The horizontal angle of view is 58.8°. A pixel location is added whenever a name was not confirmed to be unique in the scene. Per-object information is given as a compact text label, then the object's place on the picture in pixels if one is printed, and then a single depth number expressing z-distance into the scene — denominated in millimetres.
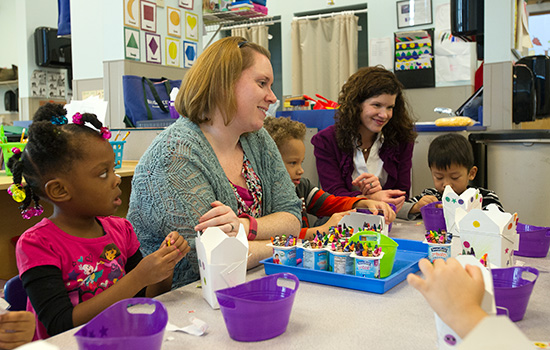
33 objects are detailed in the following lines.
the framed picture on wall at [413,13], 5838
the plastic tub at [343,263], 1112
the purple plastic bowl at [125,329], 684
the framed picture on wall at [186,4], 4082
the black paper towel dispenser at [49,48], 6160
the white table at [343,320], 812
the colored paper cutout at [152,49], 3773
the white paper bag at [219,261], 975
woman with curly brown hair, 2355
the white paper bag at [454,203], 1483
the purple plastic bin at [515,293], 879
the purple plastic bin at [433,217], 1677
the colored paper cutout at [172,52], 3976
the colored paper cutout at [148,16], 3693
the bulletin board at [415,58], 5859
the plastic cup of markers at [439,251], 1198
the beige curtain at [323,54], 6398
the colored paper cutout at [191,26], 4160
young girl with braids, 1036
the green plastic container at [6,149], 2059
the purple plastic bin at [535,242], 1349
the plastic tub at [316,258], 1146
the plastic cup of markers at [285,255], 1199
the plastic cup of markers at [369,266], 1076
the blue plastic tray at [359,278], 1063
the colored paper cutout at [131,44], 3598
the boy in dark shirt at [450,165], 2219
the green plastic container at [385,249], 1115
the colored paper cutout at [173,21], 3955
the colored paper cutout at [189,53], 4160
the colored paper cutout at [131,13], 3553
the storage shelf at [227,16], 4445
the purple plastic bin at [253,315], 806
